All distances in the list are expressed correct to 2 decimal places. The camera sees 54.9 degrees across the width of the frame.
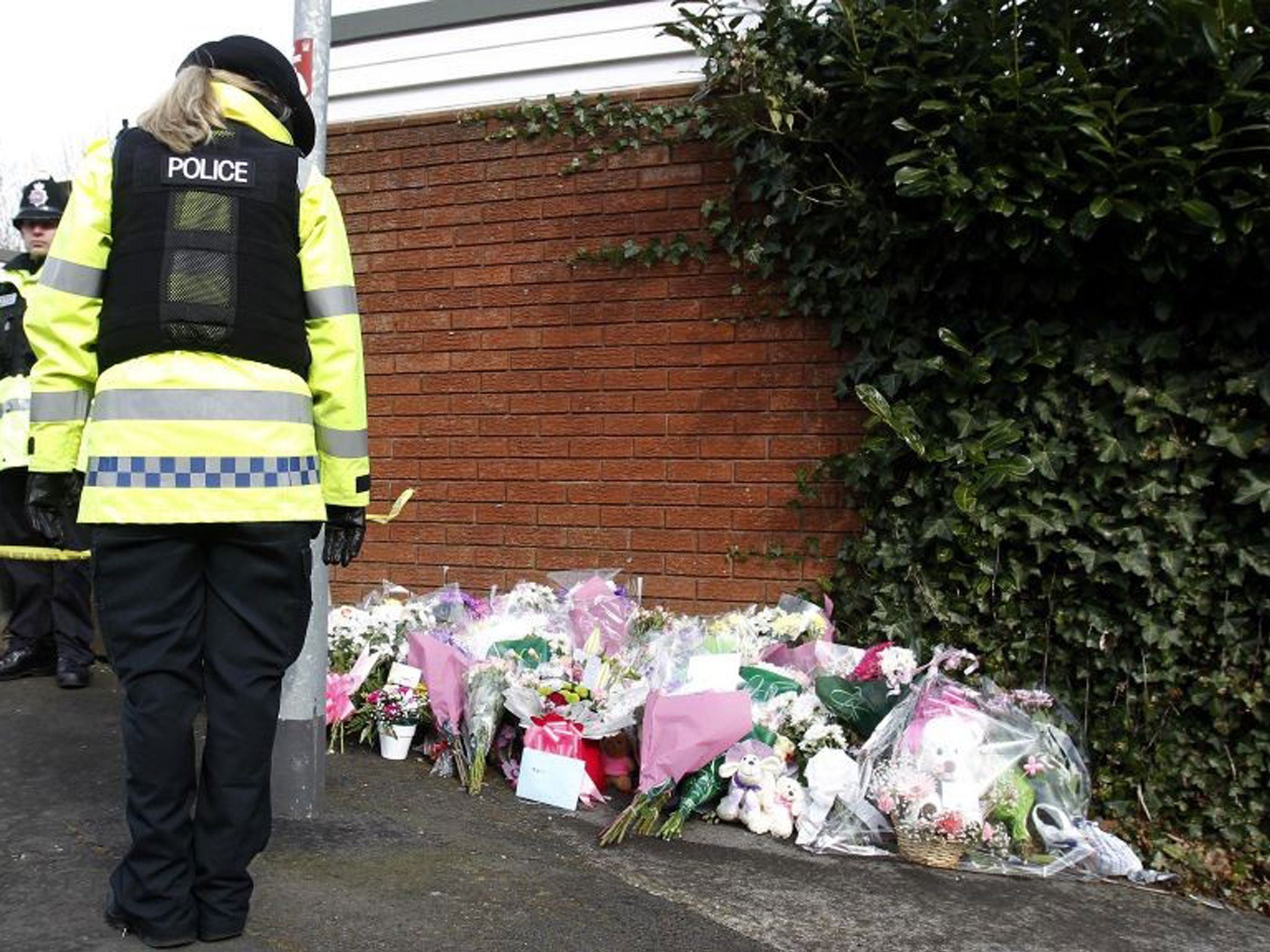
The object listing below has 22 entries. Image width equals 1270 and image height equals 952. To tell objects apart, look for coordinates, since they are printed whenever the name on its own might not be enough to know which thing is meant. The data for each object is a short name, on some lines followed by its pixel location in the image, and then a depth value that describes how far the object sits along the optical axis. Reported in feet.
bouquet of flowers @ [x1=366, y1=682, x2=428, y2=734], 14.48
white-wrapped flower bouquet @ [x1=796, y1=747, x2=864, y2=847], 12.63
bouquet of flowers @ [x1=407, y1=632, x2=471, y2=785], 14.16
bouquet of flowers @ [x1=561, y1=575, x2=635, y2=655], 15.97
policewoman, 8.67
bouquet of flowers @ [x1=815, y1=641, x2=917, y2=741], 13.38
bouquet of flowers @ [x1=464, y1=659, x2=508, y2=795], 13.71
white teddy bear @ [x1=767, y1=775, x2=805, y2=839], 12.64
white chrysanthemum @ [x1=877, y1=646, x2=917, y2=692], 13.34
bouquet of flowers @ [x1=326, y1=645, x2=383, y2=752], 14.84
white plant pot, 14.49
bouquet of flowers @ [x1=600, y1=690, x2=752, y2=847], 12.60
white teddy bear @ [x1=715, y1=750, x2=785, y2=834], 12.72
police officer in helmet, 17.02
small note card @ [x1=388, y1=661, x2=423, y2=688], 14.80
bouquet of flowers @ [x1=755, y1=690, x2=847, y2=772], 13.25
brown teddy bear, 13.65
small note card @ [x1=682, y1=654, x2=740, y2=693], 13.42
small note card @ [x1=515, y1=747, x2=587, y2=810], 13.07
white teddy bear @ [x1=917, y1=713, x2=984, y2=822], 11.97
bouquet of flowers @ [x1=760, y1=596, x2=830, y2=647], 15.55
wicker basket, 11.93
